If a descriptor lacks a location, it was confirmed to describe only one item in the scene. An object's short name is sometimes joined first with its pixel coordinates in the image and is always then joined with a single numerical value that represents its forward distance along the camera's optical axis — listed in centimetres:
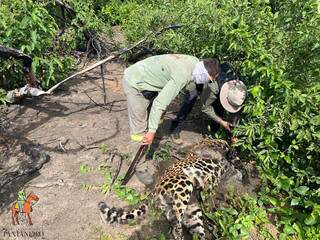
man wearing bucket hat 324
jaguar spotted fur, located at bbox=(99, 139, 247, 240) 269
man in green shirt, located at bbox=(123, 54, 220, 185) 282
